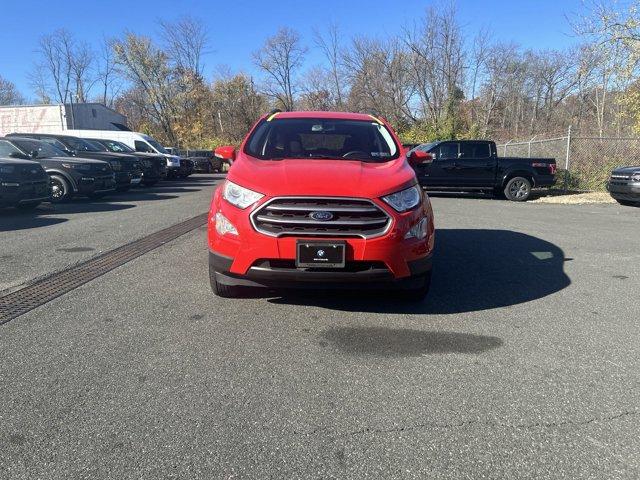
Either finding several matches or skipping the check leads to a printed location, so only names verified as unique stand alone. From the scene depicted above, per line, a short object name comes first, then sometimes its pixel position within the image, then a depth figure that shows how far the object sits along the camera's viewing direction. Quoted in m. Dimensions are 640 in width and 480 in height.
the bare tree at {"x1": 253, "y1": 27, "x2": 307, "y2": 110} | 49.53
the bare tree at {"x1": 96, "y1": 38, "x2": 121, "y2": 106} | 62.16
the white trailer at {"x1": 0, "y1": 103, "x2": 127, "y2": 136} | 32.41
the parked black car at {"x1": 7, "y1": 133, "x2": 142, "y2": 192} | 14.62
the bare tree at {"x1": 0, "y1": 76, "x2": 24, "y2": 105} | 65.94
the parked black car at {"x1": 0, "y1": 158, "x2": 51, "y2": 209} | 9.77
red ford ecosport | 3.67
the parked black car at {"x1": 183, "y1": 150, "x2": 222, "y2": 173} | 32.53
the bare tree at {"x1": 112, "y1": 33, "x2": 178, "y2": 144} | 49.00
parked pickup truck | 14.88
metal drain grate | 4.32
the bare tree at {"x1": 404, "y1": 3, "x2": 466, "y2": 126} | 33.31
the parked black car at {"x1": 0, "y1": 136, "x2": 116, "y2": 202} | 12.24
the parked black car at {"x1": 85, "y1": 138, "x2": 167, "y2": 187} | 17.69
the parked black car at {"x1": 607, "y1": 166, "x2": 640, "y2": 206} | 11.93
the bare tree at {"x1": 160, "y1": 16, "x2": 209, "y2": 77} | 50.94
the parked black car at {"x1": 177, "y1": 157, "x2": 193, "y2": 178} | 24.24
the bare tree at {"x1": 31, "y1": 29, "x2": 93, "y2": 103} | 61.19
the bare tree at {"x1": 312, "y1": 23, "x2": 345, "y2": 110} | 41.86
